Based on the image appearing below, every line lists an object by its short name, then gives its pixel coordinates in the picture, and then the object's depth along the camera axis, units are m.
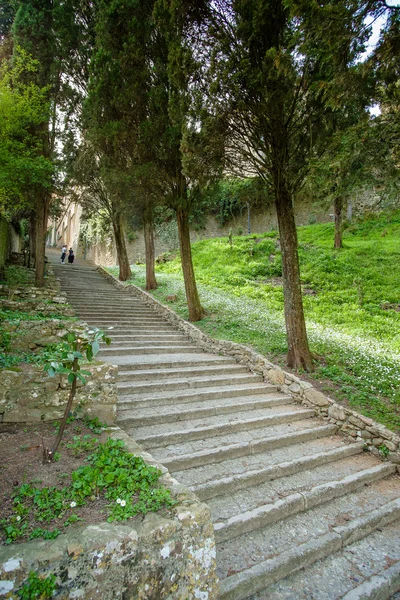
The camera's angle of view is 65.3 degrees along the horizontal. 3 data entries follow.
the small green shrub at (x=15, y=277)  10.96
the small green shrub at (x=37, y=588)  1.62
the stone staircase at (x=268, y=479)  2.78
